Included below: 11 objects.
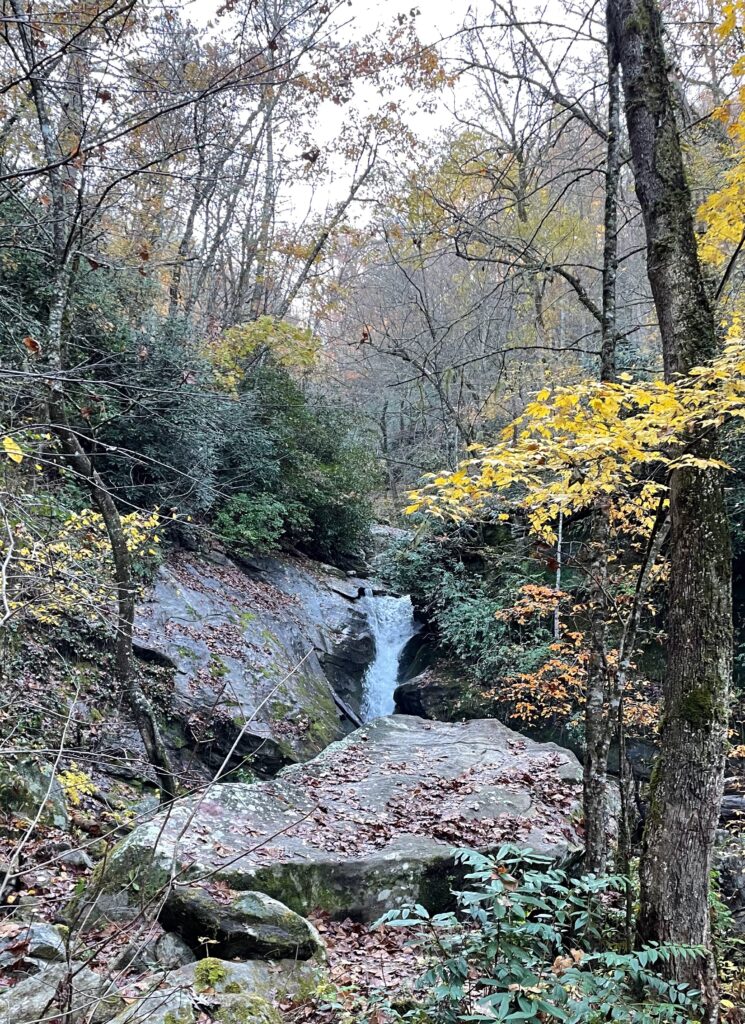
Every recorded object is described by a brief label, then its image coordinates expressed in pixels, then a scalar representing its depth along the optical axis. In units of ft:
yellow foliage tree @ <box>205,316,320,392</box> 39.17
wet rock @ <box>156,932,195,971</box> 11.19
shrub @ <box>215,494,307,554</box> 40.75
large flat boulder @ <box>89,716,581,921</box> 14.14
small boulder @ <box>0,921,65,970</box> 9.82
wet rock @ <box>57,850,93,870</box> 14.85
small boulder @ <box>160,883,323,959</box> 11.73
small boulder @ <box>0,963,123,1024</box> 7.51
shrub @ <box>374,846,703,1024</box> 7.27
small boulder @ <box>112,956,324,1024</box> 8.23
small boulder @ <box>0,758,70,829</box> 15.40
